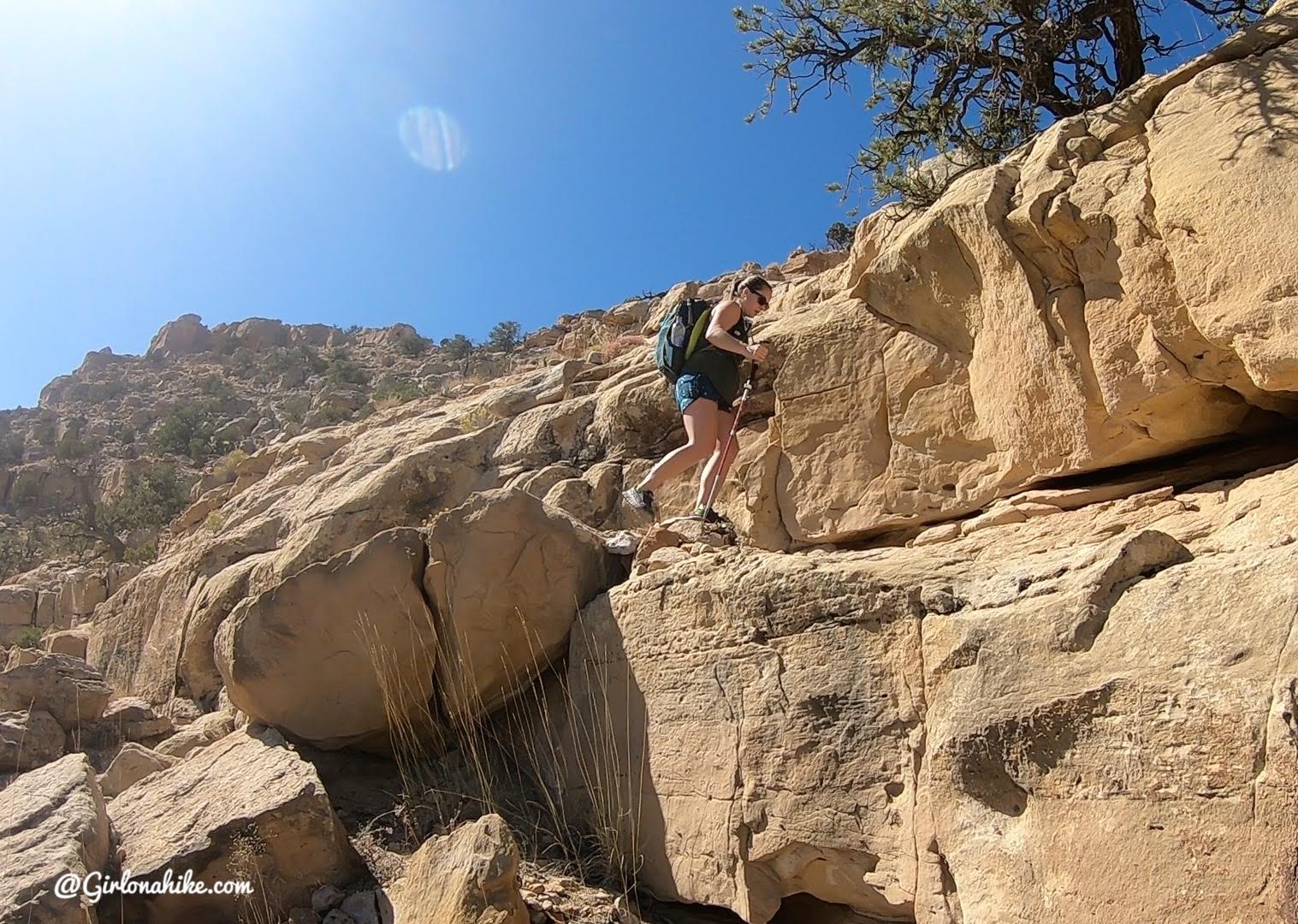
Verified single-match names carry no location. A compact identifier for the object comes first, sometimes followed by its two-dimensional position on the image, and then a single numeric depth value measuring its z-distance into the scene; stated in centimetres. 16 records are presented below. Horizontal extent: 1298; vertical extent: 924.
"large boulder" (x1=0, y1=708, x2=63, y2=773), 582
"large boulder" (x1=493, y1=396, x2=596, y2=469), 745
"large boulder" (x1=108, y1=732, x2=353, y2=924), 397
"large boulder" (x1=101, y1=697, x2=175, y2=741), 642
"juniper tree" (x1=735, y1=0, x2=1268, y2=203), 696
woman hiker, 562
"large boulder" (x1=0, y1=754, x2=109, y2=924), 355
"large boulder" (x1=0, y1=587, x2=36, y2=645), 1280
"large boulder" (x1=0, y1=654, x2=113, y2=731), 623
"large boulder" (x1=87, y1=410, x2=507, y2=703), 665
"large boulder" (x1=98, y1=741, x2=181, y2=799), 532
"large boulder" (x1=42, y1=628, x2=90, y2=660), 890
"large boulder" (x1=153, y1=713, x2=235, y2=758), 583
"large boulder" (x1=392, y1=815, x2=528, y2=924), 347
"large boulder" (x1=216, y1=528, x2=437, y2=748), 481
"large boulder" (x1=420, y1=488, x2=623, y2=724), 483
